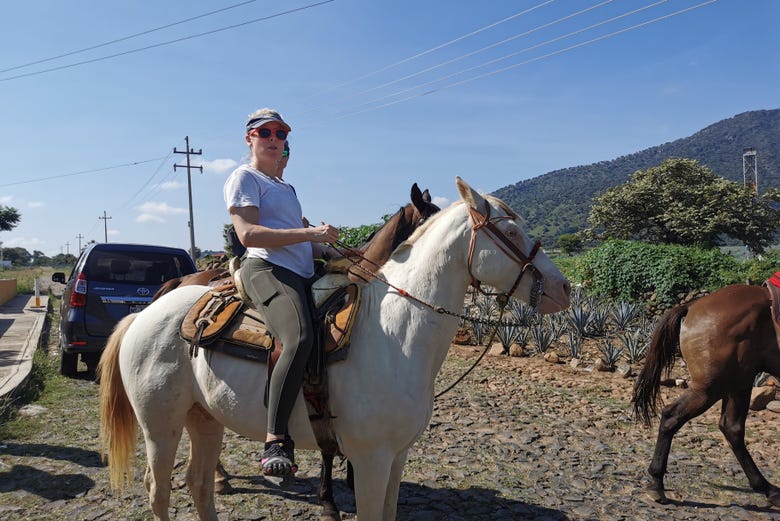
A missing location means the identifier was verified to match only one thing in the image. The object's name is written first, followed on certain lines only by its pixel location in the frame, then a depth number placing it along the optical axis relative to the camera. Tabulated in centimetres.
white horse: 247
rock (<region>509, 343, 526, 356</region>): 940
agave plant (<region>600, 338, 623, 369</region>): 821
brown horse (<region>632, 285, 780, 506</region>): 433
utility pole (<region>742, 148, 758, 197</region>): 4300
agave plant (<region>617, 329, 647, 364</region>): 839
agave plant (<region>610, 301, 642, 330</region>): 1055
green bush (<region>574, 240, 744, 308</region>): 1275
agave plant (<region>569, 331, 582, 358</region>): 902
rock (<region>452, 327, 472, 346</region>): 1050
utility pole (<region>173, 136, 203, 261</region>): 3475
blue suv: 751
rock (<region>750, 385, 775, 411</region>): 618
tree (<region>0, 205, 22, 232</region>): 3869
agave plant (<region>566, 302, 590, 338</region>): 1012
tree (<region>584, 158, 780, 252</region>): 2839
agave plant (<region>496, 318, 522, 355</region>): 961
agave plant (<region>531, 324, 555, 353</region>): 942
